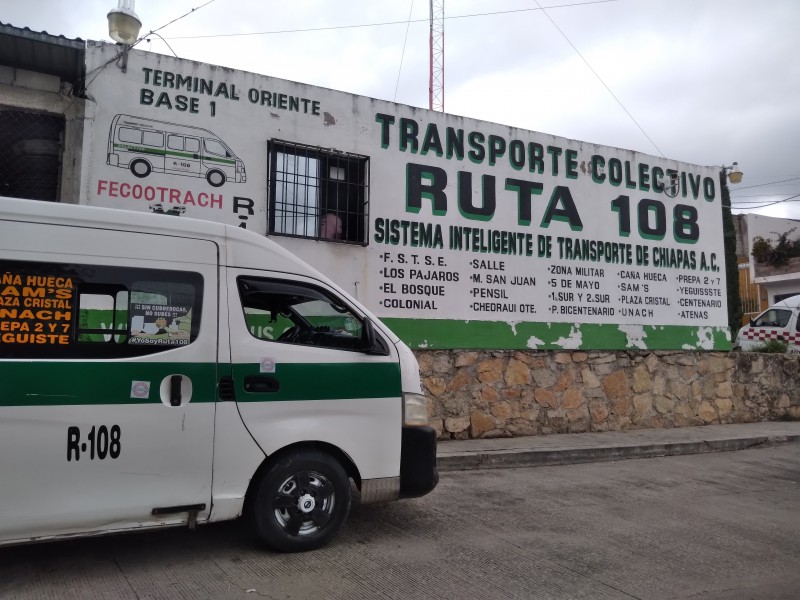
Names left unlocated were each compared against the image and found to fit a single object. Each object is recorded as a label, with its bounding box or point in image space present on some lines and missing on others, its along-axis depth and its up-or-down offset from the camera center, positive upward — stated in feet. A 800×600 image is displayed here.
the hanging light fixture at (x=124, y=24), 24.82 +13.29
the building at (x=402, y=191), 24.45 +7.76
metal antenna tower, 69.67 +33.69
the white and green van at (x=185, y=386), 12.50 -0.57
